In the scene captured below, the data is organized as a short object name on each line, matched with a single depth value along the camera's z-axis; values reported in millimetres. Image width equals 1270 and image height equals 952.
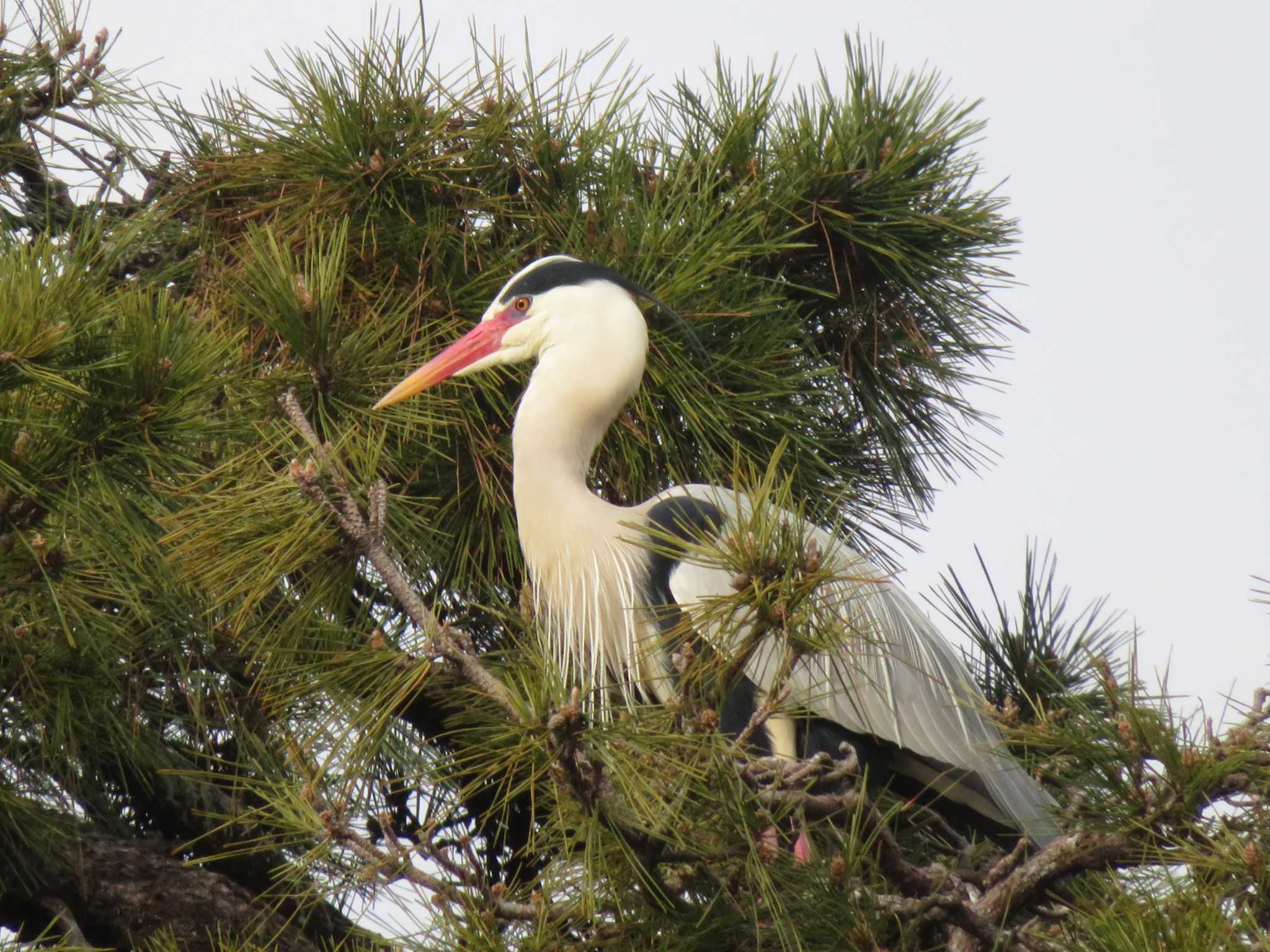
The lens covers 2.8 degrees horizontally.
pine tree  16256
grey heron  16642
